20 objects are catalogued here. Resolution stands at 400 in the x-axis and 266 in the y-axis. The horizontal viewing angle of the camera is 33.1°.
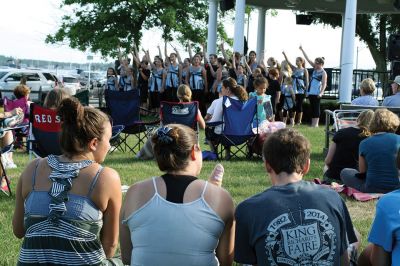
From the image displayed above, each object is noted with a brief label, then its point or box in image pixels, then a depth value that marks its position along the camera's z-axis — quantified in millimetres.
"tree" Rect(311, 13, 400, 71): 32375
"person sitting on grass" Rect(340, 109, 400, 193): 6281
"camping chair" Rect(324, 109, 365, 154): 9180
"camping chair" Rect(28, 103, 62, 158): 7168
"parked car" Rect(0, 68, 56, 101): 29984
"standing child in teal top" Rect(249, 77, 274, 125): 10633
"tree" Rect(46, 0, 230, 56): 27344
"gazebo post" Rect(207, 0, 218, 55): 20812
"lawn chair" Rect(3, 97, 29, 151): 10344
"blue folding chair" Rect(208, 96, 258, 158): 9852
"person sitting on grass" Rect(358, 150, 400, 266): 3037
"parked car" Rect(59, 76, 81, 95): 37344
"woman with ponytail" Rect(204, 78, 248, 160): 10008
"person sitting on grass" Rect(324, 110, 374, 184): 7074
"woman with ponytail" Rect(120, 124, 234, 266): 3020
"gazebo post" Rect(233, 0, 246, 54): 17781
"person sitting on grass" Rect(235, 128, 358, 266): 2969
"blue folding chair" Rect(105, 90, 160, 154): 10969
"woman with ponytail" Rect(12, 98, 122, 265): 3115
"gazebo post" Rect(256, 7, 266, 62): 24734
